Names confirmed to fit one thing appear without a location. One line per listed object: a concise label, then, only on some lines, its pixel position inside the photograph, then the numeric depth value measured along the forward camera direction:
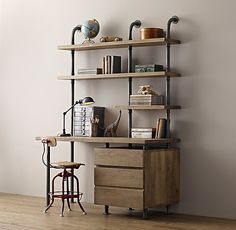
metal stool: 5.97
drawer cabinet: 5.67
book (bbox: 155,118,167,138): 6.03
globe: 6.52
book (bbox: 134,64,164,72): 6.08
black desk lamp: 6.37
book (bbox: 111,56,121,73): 6.37
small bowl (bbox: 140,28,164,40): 6.10
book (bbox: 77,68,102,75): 6.49
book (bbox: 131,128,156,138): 6.05
